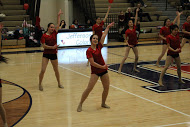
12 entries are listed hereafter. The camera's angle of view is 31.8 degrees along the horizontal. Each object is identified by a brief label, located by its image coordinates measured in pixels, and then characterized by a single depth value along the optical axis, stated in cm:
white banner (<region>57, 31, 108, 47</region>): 1745
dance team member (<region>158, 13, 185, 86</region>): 884
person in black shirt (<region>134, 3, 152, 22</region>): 2122
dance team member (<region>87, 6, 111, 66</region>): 1205
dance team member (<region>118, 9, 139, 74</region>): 1062
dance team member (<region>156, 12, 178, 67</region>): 1114
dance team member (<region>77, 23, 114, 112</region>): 664
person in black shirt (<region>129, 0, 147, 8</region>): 2261
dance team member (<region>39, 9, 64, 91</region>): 857
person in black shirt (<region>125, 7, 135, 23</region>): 1980
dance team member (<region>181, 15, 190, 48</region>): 1266
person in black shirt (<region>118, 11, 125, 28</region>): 1996
